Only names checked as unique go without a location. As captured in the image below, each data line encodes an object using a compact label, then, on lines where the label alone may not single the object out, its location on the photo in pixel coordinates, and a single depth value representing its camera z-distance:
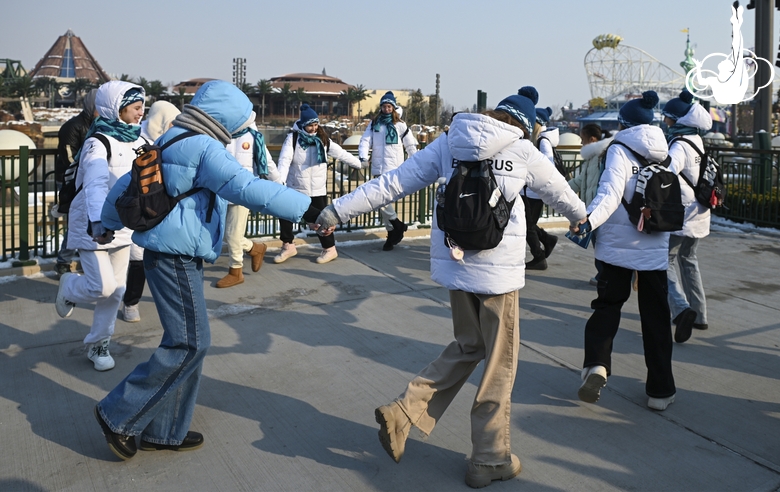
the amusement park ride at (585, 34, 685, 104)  105.00
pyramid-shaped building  159.32
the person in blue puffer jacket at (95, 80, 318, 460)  3.18
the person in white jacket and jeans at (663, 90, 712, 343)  5.12
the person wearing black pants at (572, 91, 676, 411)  4.02
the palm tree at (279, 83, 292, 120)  93.26
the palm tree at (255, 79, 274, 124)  92.94
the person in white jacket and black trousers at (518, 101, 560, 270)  7.00
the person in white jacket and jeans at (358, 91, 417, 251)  8.38
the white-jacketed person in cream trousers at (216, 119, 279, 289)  6.78
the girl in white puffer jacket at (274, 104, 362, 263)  7.66
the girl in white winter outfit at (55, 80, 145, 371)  4.45
